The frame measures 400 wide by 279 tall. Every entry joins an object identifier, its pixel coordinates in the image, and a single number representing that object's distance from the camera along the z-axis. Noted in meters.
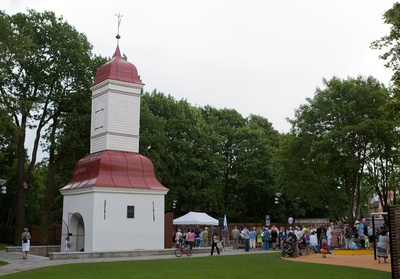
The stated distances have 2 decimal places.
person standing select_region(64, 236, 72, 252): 31.09
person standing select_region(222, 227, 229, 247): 40.33
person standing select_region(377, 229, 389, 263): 22.24
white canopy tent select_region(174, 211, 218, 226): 39.22
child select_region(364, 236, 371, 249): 33.66
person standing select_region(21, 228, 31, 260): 28.09
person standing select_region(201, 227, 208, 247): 37.78
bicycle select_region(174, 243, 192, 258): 29.59
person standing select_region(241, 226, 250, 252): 35.03
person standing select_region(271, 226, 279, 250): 36.69
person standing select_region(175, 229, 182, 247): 32.34
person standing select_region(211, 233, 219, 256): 30.23
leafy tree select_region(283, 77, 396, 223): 37.09
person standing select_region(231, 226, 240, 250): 37.62
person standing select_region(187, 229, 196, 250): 30.72
